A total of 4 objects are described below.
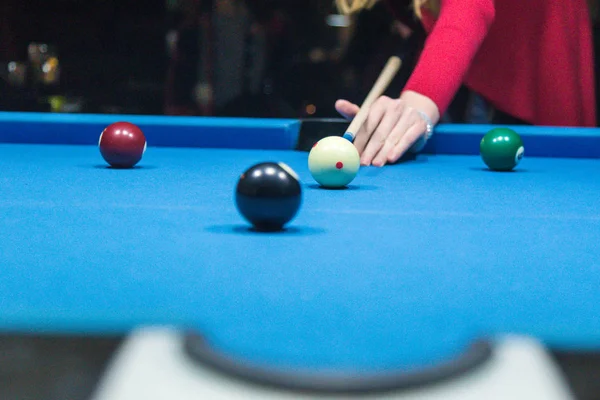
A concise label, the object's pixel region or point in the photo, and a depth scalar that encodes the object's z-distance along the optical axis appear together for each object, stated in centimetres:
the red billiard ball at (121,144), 291
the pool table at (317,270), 88
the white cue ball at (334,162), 244
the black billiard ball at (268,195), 167
